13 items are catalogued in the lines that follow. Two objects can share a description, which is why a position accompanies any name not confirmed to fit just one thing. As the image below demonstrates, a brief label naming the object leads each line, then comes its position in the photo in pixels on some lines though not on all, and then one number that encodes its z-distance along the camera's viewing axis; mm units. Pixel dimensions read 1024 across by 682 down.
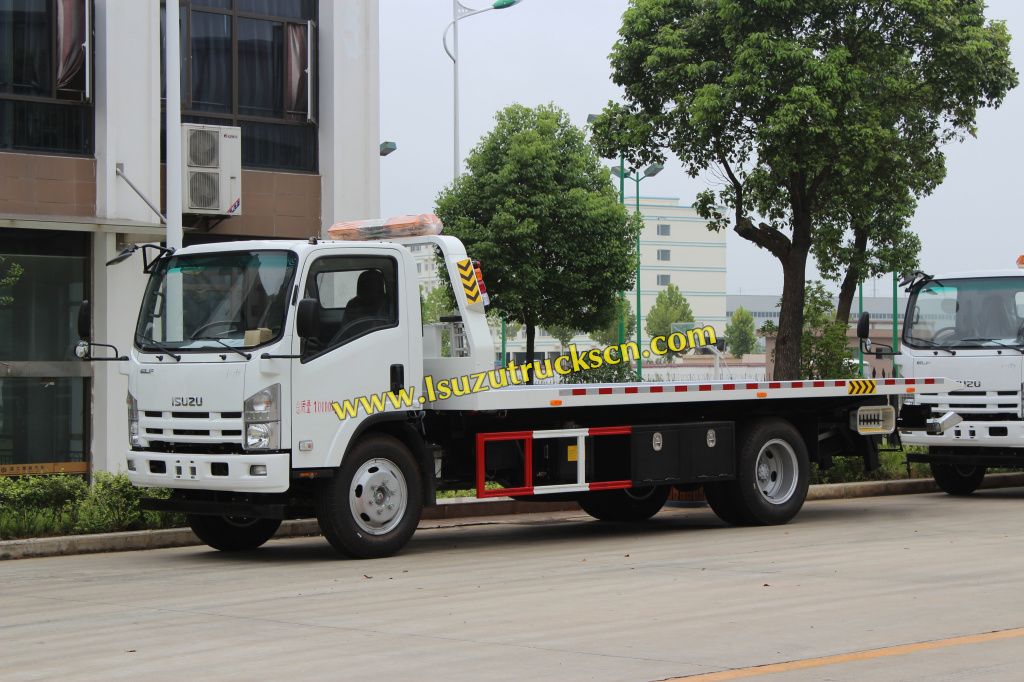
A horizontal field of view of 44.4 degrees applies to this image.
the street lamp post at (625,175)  40688
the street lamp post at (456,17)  33688
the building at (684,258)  139750
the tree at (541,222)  34375
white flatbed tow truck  9984
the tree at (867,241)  28609
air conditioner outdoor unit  17672
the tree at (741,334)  111719
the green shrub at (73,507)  11695
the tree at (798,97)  23938
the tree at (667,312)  102562
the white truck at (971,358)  15352
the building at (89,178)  17312
